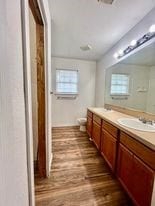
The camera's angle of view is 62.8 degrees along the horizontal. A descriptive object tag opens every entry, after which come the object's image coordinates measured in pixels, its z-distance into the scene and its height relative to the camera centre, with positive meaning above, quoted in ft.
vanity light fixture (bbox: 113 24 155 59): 5.52 +2.59
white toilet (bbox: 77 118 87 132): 11.75 -2.83
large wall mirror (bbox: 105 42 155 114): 6.03 +0.68
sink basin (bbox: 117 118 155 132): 5.08 -1.33
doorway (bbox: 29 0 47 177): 4.92 +0.23
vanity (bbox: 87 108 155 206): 3.57 -2.28
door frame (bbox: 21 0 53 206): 2.11 +0.03
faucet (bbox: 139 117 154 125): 5.39 -1.20
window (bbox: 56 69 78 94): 12.74 +1.13
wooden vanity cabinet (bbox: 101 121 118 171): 5.60 -2.47
